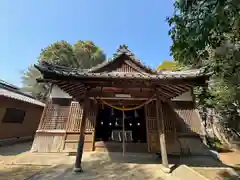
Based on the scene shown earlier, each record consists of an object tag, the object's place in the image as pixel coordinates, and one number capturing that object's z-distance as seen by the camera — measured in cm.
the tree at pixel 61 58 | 1791
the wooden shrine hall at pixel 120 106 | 457
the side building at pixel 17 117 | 931
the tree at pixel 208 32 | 280
